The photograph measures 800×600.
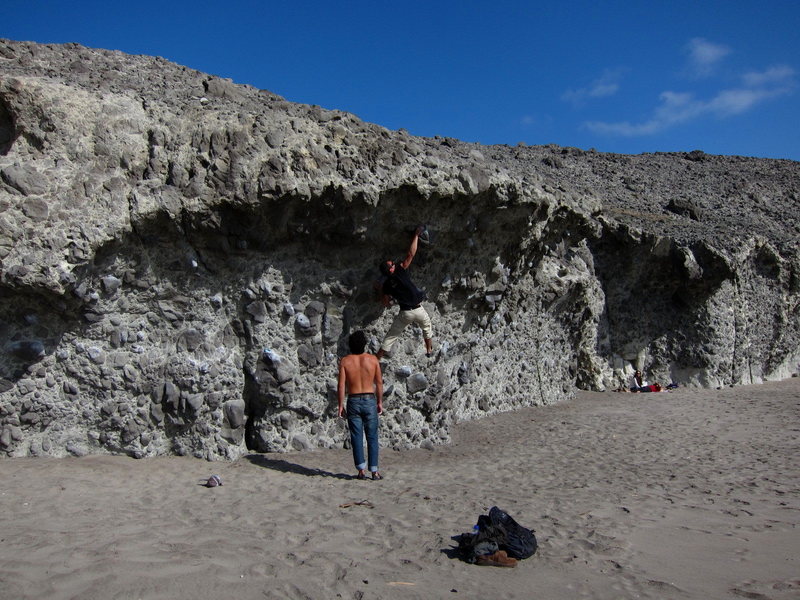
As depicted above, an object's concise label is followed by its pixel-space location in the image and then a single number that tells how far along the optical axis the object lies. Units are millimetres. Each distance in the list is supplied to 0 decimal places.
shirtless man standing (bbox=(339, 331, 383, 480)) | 6074
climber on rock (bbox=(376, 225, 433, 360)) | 7297
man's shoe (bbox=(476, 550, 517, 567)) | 3840
